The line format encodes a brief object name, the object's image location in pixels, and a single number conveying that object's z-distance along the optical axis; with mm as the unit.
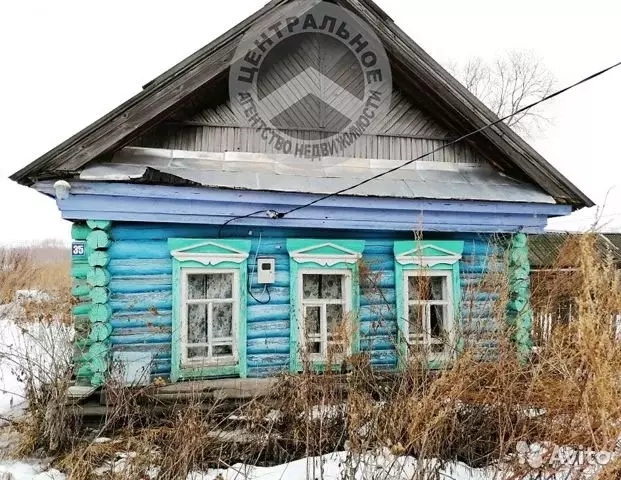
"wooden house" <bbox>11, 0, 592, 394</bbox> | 4754
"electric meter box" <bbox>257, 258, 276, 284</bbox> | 5160
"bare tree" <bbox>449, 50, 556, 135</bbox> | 20588
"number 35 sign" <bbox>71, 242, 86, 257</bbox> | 4859
